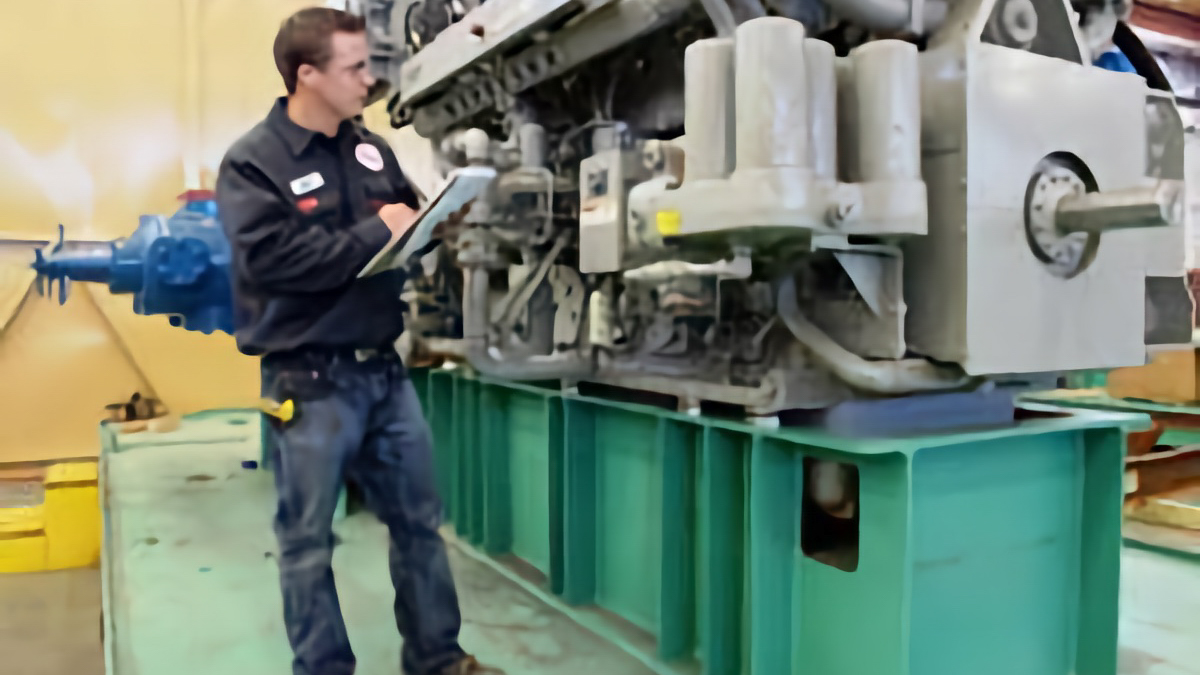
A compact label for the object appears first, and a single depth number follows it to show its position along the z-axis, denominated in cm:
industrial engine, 129
